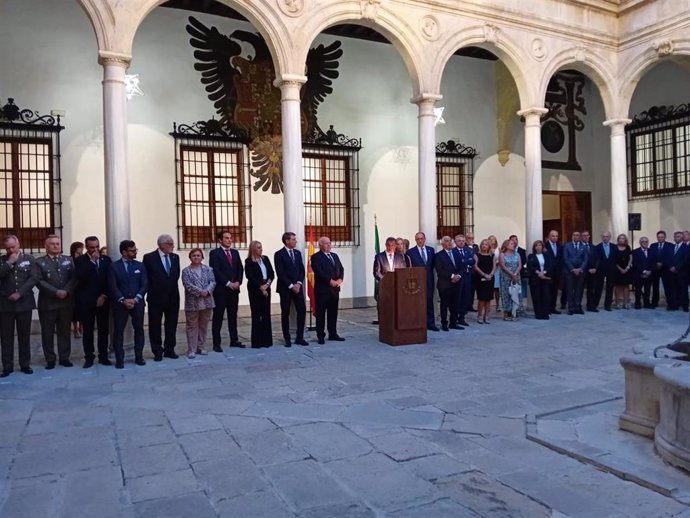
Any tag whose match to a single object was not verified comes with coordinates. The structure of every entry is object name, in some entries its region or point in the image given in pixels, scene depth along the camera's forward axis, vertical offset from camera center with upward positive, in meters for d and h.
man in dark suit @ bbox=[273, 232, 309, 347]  8.20 -0.42
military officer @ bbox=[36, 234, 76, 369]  6.95 -0.49
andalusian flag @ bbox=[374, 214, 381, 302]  10.34 +0.08
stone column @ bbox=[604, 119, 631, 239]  12.77 +1.53
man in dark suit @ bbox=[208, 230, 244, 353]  7.95 -0.41
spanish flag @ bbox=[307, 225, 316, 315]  9.29 -0.43
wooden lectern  8.07 -0.77
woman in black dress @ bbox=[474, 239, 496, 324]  10.09 -0.53
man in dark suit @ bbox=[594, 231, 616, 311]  11.46 -0.43
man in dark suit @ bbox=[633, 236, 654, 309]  11.53 -0.48
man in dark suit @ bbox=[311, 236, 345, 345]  8.36 -0.40
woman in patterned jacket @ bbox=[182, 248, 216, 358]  7.51 -0.58
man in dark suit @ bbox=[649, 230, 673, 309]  11.39 -0.16
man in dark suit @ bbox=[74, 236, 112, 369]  7.13 -0.53
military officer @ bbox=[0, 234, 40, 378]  6.69 -0.50
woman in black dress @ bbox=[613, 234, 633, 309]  11.64 -0.52
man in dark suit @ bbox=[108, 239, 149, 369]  7.02 -0.48
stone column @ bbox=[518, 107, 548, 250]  11.77 +1.46
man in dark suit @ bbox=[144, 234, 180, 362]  7.32 -0.47
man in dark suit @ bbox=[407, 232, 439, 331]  9.44 -0.20
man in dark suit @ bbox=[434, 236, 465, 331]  9.40 -0.48
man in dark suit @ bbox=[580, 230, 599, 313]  11.23 -0.43
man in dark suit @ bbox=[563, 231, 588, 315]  11.05 -0.40
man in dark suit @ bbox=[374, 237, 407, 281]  9.06 -0.15
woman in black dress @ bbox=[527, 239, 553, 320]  10.55 -0.54
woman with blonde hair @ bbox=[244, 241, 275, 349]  8.03 -0.53
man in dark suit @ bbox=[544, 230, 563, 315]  10.94 -0.22
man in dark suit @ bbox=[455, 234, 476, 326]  9.72 -0.37
